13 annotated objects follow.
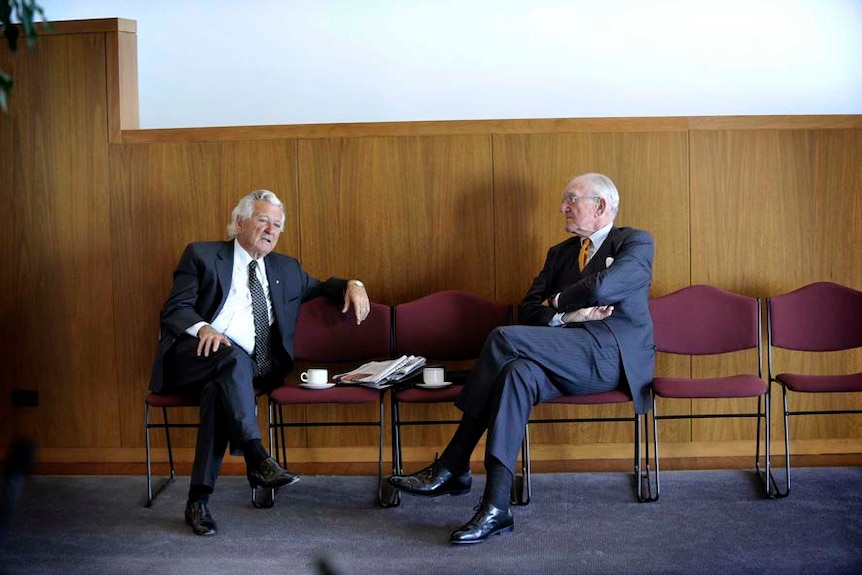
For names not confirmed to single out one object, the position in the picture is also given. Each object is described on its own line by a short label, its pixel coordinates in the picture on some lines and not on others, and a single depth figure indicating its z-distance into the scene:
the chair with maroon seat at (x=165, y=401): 4.24
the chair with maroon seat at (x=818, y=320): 4.62
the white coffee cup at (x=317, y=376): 4.30
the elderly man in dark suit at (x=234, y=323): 3.98
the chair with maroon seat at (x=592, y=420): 4.13
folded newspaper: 4.28
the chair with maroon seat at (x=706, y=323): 4.62
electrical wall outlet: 5.23
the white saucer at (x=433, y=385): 4.29
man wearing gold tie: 3.78
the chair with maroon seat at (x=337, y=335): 4.80
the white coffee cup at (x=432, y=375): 4.32
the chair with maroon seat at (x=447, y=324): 4.75
